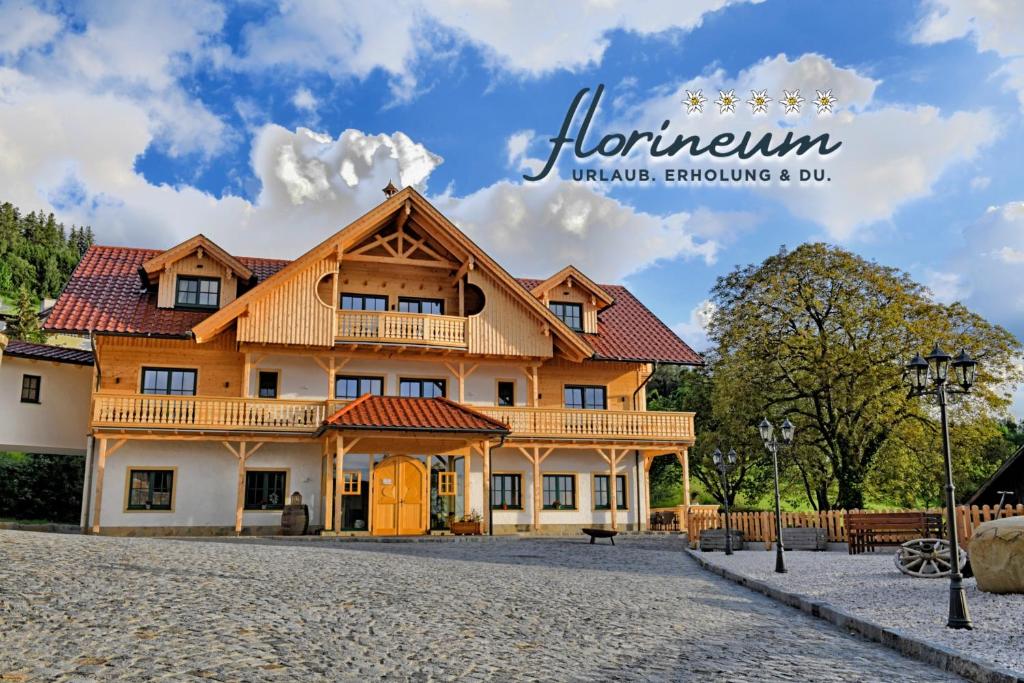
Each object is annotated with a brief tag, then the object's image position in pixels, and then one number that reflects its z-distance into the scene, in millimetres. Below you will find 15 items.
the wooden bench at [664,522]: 30484
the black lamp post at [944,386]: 9969
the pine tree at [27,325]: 58500
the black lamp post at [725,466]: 22292
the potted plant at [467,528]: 26125
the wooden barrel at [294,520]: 25031
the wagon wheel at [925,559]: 15531
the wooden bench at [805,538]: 23781
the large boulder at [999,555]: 12359
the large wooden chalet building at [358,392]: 26000
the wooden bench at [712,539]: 23641
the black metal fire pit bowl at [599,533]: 24094
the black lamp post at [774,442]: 17005
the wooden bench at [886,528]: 20609
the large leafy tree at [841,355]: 32031
